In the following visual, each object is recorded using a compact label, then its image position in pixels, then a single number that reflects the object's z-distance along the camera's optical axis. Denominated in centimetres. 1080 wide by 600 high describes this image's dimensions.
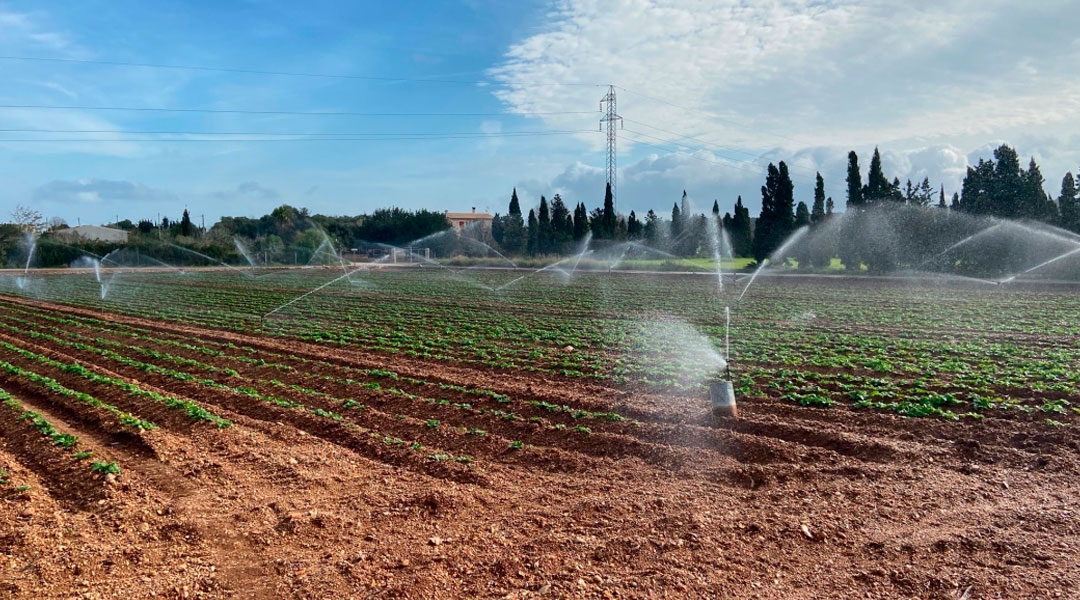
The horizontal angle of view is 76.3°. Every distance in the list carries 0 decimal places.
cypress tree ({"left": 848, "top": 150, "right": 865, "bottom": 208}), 5072
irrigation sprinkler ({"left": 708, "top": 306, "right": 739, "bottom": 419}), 918
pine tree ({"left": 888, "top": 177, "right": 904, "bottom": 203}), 4731
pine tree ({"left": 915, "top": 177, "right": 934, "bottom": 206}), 4700
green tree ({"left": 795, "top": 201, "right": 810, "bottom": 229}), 5530
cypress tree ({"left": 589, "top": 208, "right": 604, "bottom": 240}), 6841
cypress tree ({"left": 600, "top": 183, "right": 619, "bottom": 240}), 6544
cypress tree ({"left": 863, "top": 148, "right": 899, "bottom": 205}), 4806
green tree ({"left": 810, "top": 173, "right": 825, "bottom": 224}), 5553
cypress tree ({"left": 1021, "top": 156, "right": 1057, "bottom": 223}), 4053
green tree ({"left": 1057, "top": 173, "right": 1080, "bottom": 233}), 4019
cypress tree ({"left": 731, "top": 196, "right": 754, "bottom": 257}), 6931
